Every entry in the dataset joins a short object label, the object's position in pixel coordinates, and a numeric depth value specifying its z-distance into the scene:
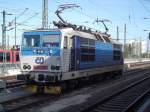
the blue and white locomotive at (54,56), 9.71
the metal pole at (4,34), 16.18
